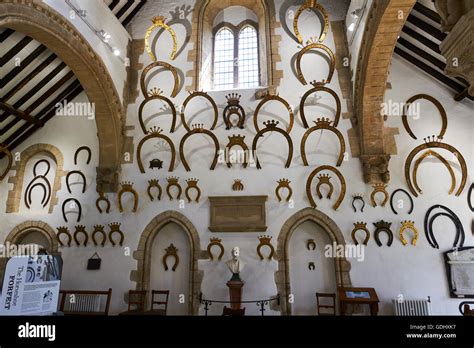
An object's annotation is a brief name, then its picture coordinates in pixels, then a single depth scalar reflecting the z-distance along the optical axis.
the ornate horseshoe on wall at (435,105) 6.50
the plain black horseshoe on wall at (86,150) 7.59
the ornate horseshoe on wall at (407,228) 6.16
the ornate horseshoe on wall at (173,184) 6.95
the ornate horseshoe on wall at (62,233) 7.11
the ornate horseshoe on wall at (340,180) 6.48
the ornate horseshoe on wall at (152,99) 7.04
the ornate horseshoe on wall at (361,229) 6.29
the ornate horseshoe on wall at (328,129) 6.54
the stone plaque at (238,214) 6.57
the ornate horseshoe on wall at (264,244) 6.41
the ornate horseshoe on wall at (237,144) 6.97
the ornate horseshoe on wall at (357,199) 6.46
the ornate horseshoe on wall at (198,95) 6.92
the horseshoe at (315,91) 6.53
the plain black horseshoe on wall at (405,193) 6.32
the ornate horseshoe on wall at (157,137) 7.01
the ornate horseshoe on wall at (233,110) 7.11
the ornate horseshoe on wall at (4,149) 6.38
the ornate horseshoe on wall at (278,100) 6.68
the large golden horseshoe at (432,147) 6.20
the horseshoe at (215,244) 6.54
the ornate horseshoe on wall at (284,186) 6.67
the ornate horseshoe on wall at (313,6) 5.88
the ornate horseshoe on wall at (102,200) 7.15
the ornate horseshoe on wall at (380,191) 6.40
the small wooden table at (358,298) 5.33
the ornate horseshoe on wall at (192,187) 6.91
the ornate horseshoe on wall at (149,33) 6.86
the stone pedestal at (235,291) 5.88
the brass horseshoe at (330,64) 6.59
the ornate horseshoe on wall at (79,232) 7.02
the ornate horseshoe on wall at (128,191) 7.03
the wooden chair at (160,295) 6.47
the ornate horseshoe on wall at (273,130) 6.62
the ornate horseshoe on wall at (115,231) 6.89
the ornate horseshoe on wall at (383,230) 6.22
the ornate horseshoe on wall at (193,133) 6.85
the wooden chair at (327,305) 6.01
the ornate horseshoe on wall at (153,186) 7.03
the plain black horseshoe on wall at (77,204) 7.21
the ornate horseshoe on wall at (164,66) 7.20
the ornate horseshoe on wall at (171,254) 6.87
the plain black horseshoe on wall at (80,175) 7.41
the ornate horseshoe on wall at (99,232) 6.93
